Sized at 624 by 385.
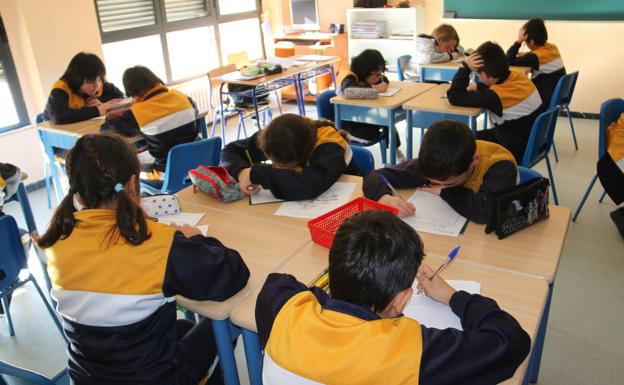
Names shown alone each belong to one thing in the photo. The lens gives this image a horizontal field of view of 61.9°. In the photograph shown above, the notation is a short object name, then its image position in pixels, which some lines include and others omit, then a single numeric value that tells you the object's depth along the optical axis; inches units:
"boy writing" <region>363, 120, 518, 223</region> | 71.7
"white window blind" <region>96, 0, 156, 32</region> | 196.7
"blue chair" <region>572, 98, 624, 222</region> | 119.2
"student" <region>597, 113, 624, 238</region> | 115.3
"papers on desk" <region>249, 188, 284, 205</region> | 86.5
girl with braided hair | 53.0
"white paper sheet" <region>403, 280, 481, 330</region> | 52.1
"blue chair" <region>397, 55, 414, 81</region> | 211.5
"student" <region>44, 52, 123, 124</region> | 140.6
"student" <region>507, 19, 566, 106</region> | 183.9
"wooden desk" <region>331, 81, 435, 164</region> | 148.3
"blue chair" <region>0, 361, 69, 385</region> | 44.4
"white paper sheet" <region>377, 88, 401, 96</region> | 157.7
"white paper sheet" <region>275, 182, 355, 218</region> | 81.0
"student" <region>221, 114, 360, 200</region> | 83.7
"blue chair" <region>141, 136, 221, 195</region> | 113.3
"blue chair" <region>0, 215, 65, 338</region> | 83.6
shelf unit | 249.2
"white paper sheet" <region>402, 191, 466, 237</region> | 72.4
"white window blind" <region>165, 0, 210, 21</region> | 223.9
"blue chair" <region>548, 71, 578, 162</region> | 155.7
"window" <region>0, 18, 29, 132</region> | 167.6
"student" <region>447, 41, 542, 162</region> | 133.0
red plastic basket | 69.9
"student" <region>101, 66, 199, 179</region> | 127.0
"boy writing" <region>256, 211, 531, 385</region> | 36.6
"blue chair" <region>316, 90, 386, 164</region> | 159.8
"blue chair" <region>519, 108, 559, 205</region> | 117.0
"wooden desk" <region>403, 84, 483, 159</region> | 137.0
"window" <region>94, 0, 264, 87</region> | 204.4
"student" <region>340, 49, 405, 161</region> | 157.9
